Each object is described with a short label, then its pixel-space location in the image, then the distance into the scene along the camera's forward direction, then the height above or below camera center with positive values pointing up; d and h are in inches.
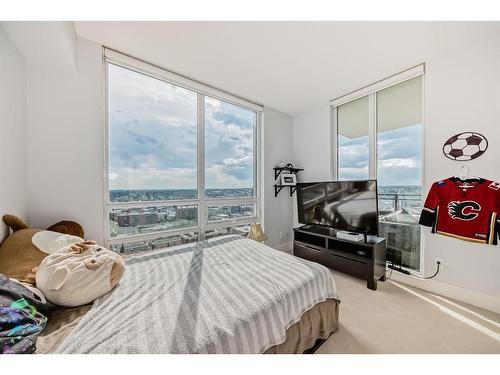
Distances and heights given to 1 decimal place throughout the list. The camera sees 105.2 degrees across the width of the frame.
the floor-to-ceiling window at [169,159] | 83.7 +13.5
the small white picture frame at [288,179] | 135.5 +3.7
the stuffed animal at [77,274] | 39.1 -19.6
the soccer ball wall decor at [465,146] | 73.2 +15.0
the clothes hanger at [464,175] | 75.3 +3.5
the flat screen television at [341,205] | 91.7 -11.2
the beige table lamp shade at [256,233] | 113.5 -29.5
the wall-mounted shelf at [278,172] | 136.2 +8.9
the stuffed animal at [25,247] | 43.0 -15.8
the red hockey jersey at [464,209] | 70.3 -10.3
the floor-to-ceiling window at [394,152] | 92.0 +17.2
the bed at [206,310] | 31.2 -25.4
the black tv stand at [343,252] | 87.8 -35.0
